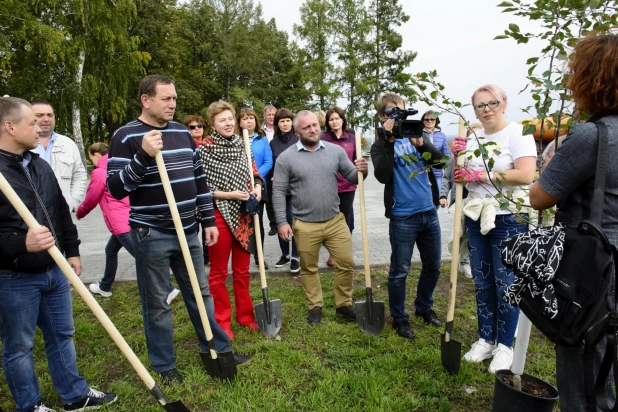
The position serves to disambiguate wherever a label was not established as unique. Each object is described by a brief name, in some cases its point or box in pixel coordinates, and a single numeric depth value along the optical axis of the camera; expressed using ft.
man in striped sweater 9.61
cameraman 12.13
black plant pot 7.34
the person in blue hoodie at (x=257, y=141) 18.26
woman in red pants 12.89
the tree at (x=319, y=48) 112.47
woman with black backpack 5.48
